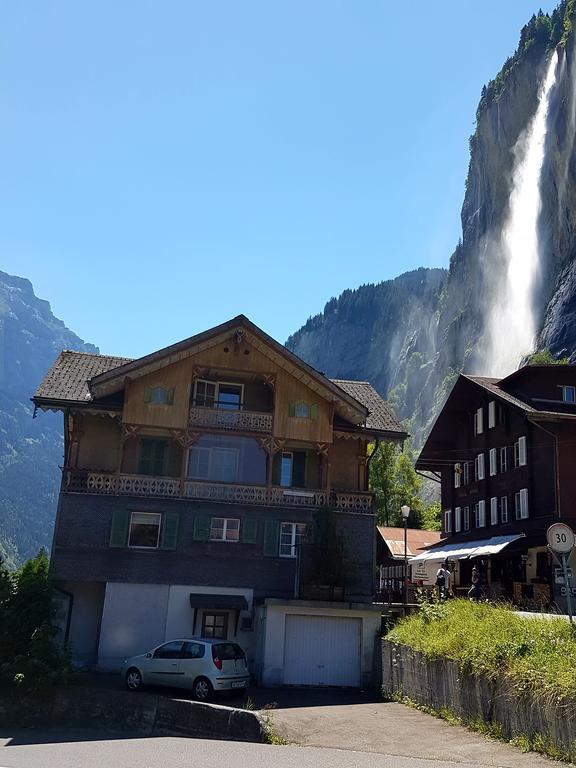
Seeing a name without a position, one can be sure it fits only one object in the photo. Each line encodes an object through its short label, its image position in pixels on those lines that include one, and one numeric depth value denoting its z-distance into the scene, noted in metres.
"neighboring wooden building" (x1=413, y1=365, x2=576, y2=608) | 36.88
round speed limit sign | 14.04
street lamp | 28.20
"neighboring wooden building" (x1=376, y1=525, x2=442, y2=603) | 47.59
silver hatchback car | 19.48
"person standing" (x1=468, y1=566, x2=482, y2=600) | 27.36
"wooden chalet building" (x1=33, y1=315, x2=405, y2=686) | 24.71
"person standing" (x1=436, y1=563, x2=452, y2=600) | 28.33
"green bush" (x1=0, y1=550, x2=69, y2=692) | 19.55
